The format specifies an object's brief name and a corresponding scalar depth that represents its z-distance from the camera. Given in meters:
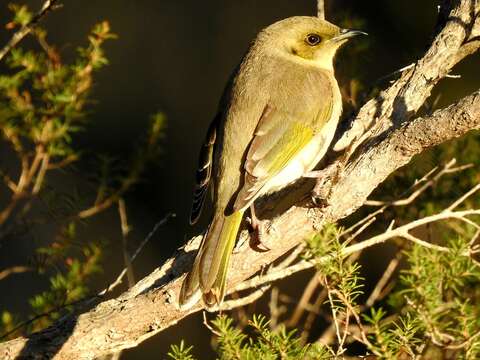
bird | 8.55
